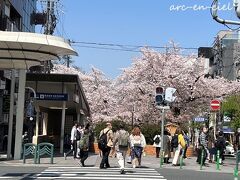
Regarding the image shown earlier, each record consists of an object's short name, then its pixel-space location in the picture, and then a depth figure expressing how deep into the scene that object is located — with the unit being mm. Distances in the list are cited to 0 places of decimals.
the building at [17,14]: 41084
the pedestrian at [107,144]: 21109
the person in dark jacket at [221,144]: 27438
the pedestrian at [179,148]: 23938
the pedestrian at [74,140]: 26581
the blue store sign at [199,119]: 41431
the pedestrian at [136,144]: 21891
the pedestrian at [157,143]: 29656
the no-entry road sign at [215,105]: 30128
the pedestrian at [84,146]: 21516
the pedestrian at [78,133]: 26672
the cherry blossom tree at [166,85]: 39312
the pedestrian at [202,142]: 25116
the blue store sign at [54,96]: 28094
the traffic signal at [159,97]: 24191
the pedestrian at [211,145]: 26353
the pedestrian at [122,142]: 19994
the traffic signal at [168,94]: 25375
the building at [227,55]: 81625
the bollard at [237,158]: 17223
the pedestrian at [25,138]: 30016
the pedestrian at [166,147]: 25106
